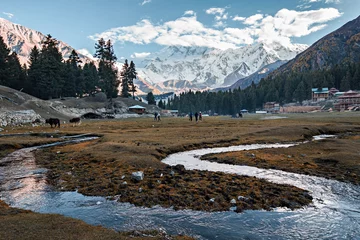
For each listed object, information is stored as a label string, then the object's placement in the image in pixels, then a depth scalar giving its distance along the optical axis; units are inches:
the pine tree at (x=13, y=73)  3949.3
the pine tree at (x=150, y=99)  7325.3
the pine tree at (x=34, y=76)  4178.2
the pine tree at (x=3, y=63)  3777.1
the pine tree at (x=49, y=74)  4119.1
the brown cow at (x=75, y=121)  2623.0
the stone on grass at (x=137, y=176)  683.9
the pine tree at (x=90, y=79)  5457.7
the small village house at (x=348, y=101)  5866.1
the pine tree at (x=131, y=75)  6564.0
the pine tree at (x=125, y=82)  6550.2
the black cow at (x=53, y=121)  2283.5
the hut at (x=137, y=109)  5413.4
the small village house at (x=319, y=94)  7317.9
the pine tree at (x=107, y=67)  4879.4
